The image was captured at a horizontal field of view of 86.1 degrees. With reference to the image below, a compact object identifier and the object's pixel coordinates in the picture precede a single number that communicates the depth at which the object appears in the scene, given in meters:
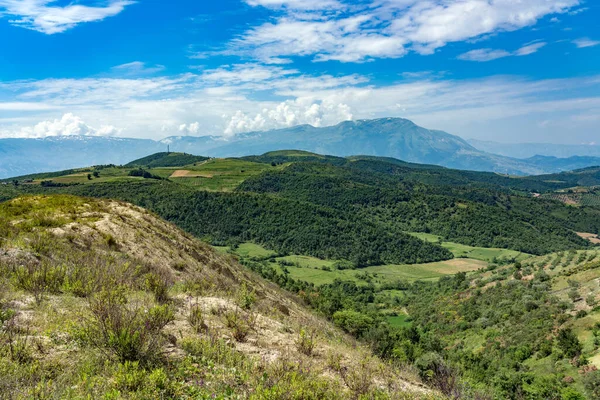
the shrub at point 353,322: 39.30
